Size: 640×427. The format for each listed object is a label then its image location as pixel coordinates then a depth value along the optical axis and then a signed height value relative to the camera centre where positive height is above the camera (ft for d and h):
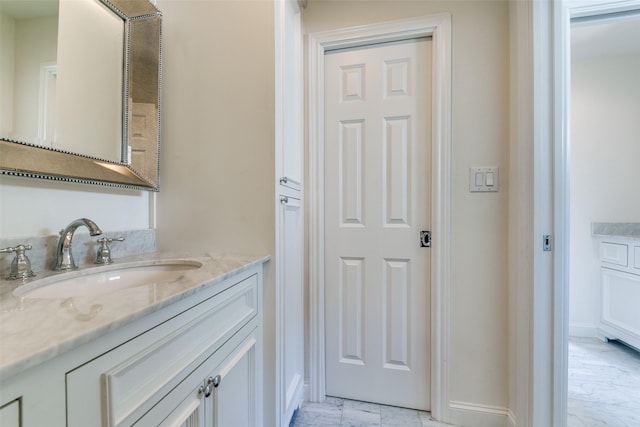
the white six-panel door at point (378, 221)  4.55 -0.10
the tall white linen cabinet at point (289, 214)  3.50 +0.01
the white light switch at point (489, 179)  4.21 +0.57
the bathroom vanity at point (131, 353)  1.09 -0.75
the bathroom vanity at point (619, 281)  6.18 -1.59
